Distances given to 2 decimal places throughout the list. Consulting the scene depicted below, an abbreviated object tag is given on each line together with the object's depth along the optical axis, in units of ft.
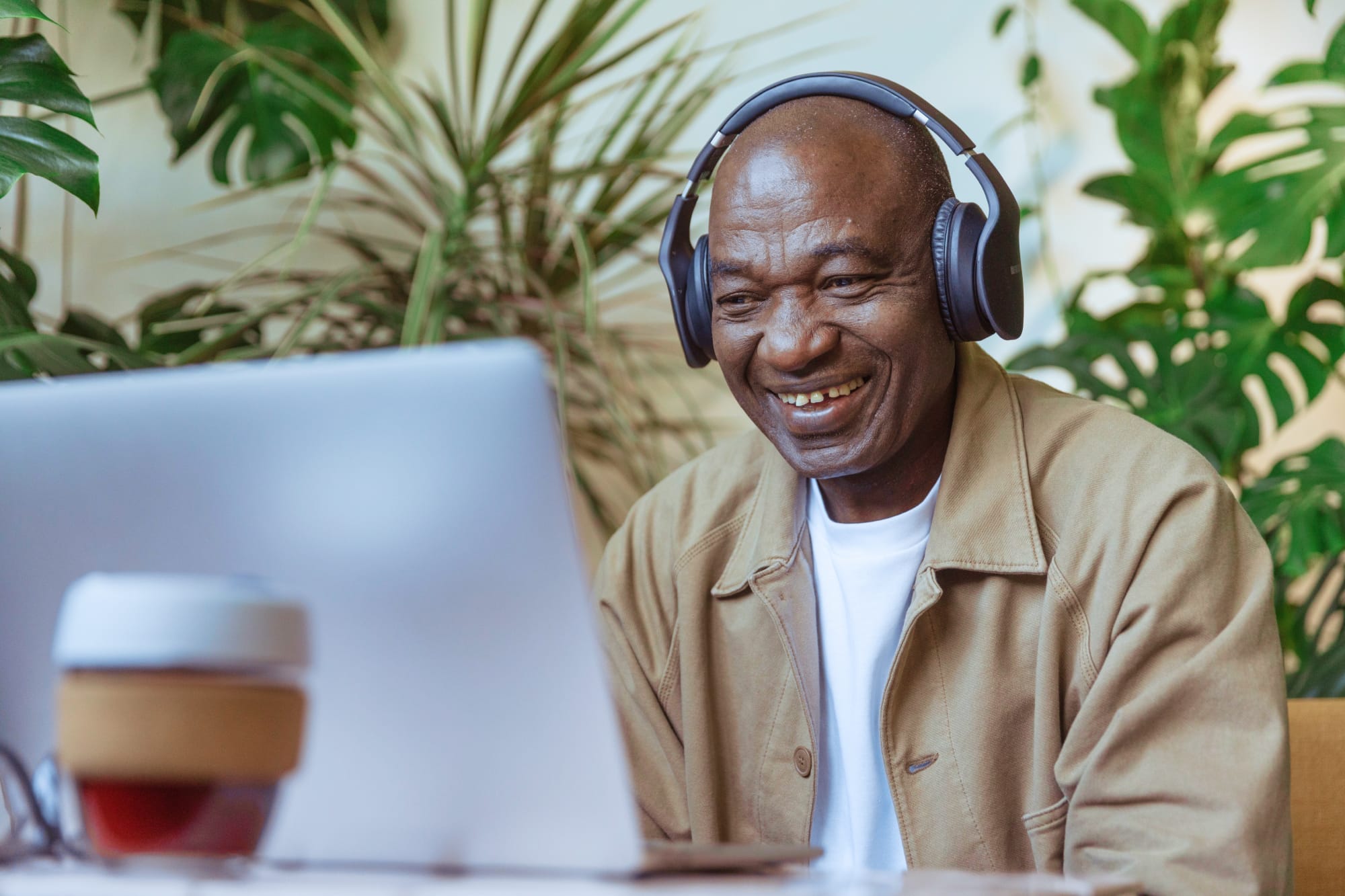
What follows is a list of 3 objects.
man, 5.74
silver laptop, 4.51
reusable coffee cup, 4.53
